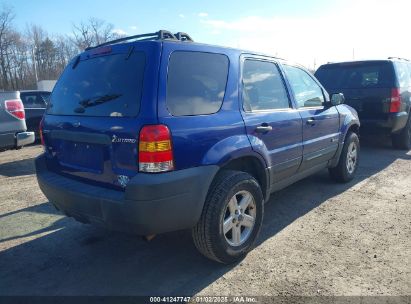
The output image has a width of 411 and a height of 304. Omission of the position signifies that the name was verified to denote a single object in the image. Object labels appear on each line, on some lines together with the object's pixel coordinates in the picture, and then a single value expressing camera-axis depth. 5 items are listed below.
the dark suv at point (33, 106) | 10.41
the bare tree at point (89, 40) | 65.00
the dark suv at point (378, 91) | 7.11
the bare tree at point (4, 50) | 60.81
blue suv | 2.57
